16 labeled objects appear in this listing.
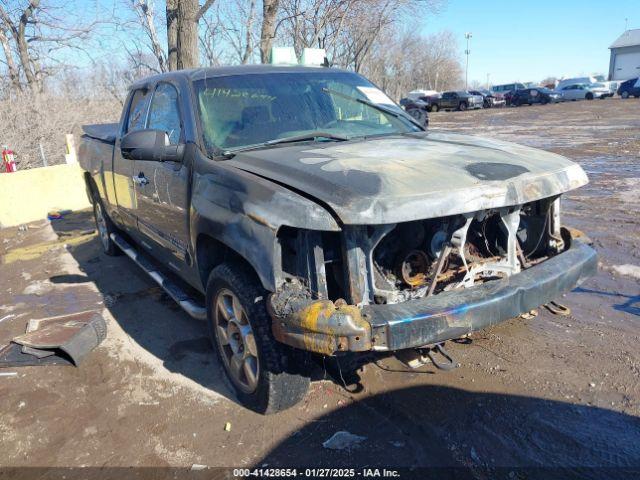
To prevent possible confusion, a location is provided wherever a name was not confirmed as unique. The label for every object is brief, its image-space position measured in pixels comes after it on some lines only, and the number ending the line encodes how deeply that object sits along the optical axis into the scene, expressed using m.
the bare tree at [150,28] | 17.41
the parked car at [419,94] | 47.22
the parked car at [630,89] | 38.22
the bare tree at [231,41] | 20.19
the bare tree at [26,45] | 18.97
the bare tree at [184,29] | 10.52
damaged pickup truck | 2.37
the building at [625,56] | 63.88
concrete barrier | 8.70
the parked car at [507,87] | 48.72
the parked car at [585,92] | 40.41
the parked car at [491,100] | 42.69
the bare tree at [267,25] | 15.05
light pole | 83.00
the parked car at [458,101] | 39.94
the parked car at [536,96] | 40.25
